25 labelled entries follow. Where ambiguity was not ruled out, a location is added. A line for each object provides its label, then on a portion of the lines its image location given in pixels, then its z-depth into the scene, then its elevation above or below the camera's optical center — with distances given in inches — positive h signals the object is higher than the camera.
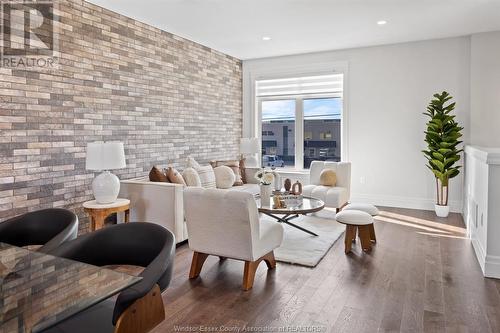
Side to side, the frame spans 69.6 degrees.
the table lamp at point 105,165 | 144.4 -4.9
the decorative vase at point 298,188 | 196.7 -18.9
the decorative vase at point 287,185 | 199.9 -17.6
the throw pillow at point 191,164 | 207.8 -6.3
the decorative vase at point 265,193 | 172.2 -19.4
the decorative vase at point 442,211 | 220.5 -34.9
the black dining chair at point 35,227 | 84.3 -17.6
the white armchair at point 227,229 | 115.3 -25.7
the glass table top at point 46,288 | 48.9 -21.3
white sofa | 157.9 -22.5
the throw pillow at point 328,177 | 228.2 -15.3
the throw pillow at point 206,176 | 205.3 -13.3
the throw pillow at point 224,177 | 219.9 -14.6
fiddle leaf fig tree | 215.0 +6.7
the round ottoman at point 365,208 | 167.9 -25.6
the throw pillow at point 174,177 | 173.5 -11.6
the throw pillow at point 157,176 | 172.9 -11.1
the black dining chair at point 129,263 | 51.6 -19.9
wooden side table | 145.7 -23.5
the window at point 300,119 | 273.4 +27.3
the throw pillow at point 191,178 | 184.1 -12.8
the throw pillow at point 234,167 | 234.2 -9.1
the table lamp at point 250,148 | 261.9 +3.8
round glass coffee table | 158.6 -24.8
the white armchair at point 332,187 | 214.5 -21.1
